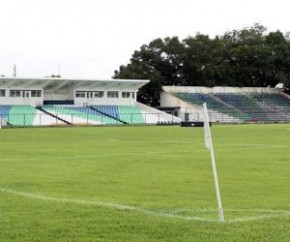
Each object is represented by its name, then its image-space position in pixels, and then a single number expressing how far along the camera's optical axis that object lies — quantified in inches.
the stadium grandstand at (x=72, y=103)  3270.2
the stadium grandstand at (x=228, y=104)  3831.2
